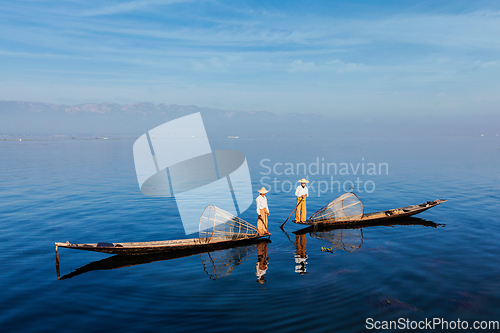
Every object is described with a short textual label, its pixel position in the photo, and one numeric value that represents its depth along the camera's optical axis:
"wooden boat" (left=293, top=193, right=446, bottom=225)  19.84
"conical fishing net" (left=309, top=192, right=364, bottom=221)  19.98
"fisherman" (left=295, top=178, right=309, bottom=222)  19.11
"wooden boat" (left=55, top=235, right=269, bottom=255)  13.47
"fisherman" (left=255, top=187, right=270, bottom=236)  16.95
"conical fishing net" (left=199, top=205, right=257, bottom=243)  16.47
